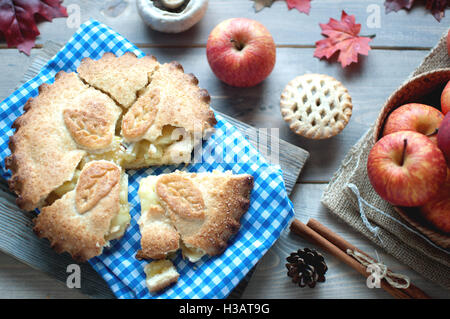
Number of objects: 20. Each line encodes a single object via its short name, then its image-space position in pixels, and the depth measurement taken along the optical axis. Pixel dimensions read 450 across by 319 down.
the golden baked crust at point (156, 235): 0.75
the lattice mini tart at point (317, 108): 0.79
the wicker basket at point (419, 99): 0.73
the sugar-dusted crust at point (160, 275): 0.75
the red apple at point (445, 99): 0.75
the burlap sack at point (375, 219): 0.78
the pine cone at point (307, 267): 0.78
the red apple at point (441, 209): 0.73
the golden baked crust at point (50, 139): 0.75
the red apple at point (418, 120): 0.74
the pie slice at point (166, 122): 0.77
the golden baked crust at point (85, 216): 0.74
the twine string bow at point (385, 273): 0.77
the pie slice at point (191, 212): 0.75
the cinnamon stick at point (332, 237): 0.79
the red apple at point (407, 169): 0.70
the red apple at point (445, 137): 0.71
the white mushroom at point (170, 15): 0.83
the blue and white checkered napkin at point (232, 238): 0.75
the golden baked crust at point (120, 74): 0.78
